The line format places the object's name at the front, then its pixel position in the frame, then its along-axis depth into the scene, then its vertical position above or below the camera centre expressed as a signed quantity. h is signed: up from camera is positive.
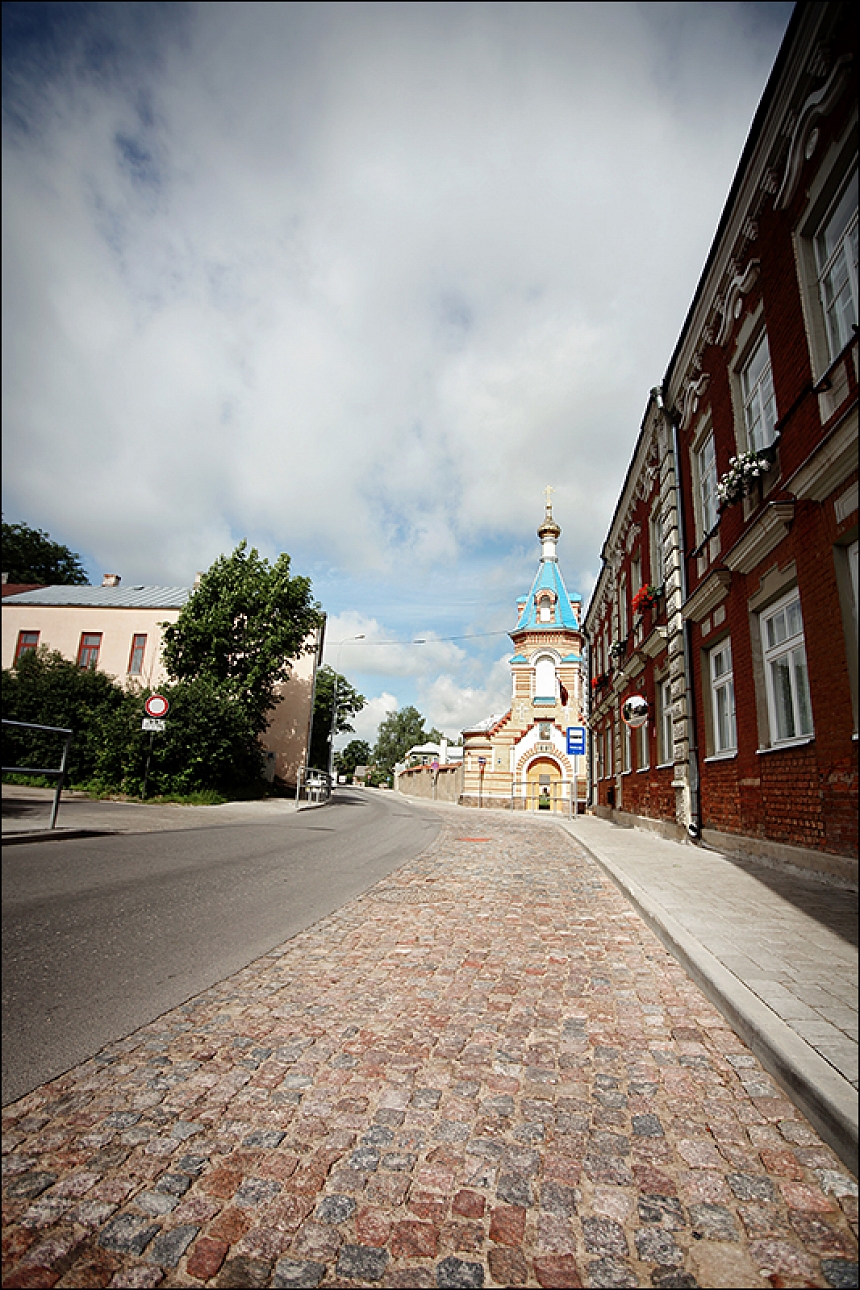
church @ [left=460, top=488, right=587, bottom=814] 35.44 +4.08
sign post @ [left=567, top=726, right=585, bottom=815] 20.02 +1.76
